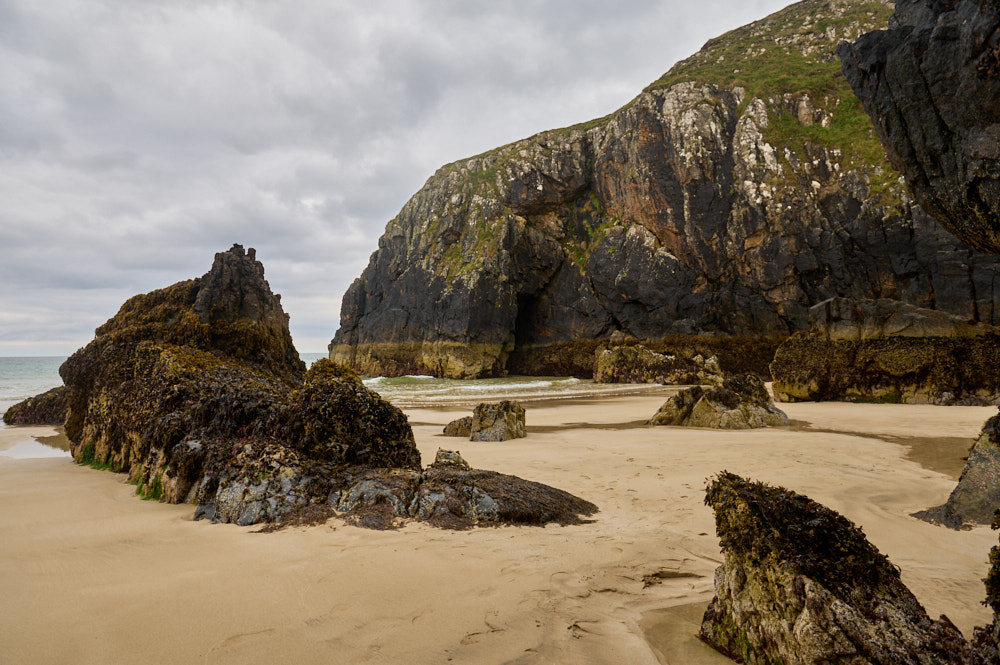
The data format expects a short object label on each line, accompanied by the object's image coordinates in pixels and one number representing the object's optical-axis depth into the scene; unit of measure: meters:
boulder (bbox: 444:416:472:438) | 11.01
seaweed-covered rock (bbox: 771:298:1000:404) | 12.70
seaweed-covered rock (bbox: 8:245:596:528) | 4.14
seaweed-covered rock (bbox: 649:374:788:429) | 10.28
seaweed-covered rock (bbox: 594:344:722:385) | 31.38
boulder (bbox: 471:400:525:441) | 10.20
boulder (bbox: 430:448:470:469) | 5.57
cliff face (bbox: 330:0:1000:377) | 33.03
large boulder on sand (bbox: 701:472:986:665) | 1.76
